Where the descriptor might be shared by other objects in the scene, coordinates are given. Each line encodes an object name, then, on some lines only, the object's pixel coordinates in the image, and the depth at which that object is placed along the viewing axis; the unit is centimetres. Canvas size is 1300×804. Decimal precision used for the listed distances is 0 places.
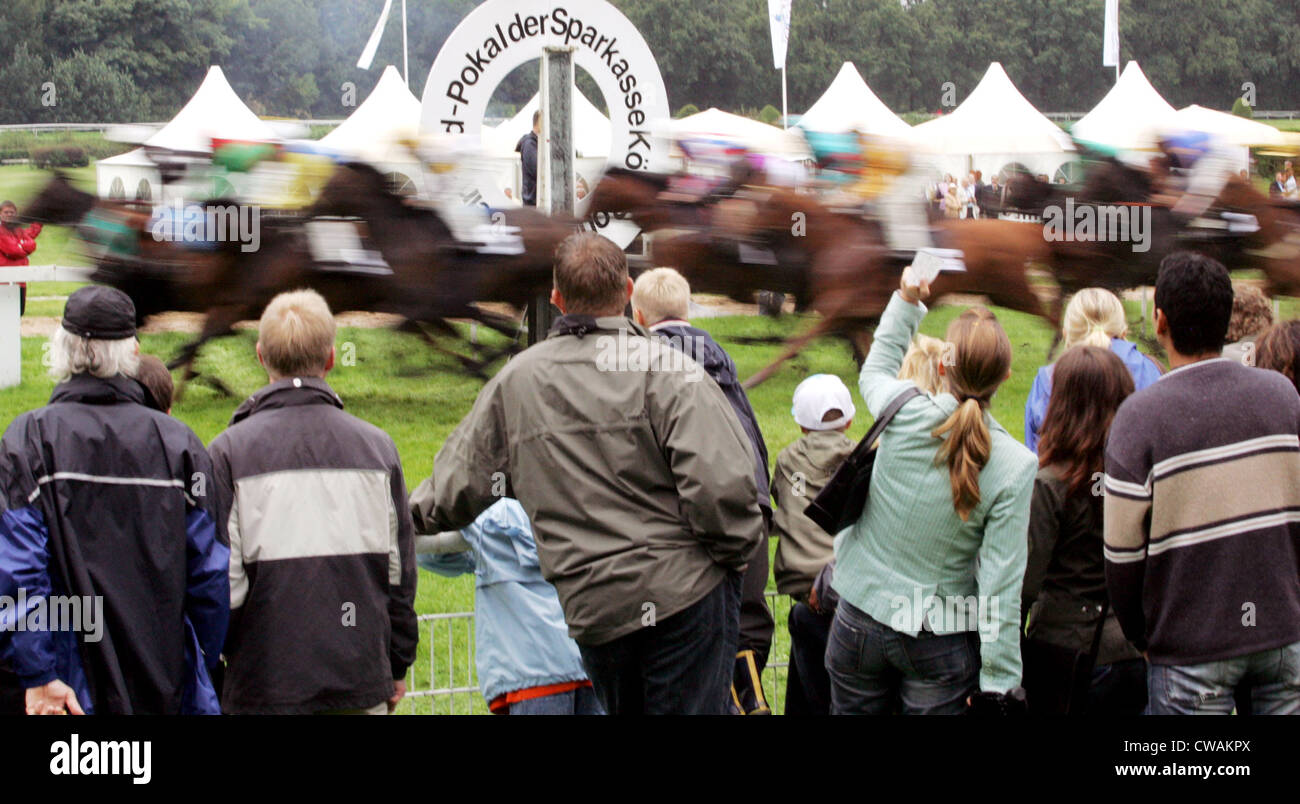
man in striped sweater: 526
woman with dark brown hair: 605
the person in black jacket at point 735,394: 639
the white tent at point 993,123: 3027
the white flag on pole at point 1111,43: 3678
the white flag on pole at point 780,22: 3637
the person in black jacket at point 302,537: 549
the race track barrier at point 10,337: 1734
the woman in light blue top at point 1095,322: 684
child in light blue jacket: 645
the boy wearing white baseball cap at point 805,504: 726
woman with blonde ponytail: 564
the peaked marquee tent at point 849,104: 3362
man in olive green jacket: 516
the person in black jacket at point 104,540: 517
